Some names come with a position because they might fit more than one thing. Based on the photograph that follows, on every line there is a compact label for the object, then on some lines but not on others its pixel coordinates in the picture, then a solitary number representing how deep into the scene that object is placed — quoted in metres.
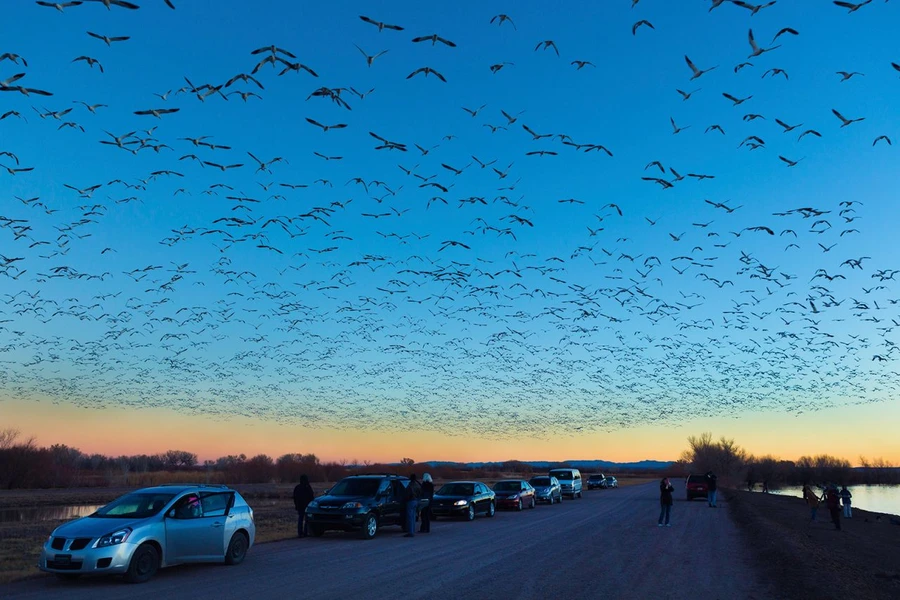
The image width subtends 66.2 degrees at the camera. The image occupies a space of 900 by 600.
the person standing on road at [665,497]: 25.30
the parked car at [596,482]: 74.12
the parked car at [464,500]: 30.35
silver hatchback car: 12.36
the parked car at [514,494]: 37.53
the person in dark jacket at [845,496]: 39.44
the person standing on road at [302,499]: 21.78
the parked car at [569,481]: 52.16
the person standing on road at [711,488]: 39.66
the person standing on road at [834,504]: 30.88
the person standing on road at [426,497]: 24.11
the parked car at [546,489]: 44.19
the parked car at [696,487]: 49.09
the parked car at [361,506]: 21.16
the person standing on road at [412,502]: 22.48
